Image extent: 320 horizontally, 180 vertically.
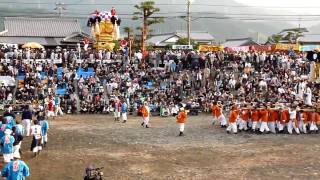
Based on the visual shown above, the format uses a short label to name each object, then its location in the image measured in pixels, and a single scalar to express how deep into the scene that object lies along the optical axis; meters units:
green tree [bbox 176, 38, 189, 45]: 60.39
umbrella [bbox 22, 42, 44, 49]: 40.00
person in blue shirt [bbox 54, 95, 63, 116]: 29.70
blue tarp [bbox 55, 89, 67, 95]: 32.83
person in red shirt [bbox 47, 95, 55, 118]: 28.47
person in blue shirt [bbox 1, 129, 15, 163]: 15.75
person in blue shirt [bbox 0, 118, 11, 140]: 17.16
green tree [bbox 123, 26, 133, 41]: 54.66
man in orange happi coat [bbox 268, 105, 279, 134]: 23.06
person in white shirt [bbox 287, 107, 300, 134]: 22.98
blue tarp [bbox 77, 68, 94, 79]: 35.34
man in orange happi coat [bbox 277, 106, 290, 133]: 22.91
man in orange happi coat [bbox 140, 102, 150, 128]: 24.35
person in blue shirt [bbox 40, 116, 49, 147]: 18.78
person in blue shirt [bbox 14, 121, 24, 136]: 17.29
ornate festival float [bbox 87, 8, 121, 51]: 42.16
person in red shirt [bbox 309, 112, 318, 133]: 23.19
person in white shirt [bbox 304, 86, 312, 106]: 28.16
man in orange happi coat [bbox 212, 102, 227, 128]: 24.87
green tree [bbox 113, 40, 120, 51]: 45.42
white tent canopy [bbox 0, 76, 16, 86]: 32.75
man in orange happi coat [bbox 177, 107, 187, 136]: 22.20
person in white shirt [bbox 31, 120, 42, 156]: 17.66
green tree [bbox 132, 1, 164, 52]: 45.97
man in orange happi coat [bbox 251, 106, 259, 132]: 23.08
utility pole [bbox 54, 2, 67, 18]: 75.88
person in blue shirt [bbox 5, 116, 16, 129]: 17.70
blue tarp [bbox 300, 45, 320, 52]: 41.69
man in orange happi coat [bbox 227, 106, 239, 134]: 22.84
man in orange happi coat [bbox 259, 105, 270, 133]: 22.91
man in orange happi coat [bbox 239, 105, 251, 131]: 23.38
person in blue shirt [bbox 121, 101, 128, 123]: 26.84
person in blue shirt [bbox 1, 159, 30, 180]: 12.04
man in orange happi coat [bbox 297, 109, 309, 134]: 23.14
